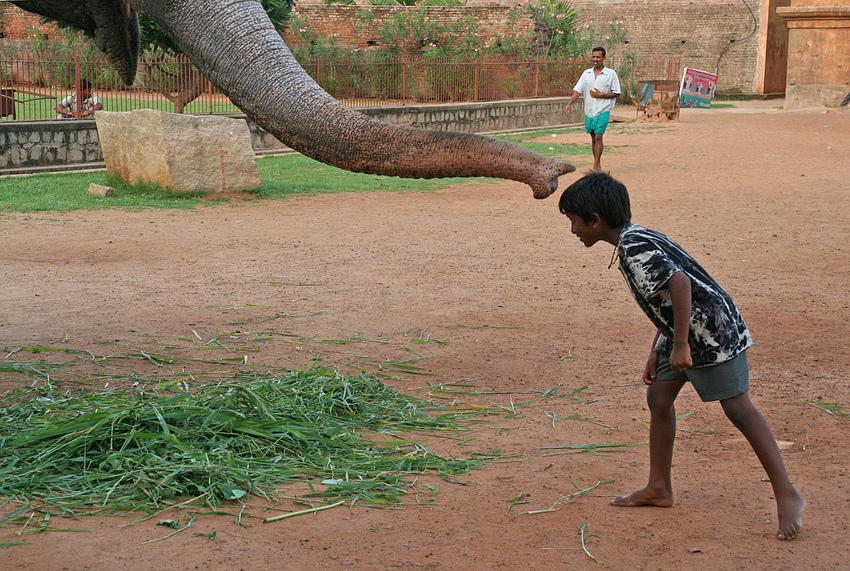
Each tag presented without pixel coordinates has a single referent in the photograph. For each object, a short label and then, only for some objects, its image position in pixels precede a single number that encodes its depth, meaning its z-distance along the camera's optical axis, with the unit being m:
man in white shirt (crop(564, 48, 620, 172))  13.69
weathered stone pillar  25.20
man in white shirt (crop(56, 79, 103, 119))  16.08
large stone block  11.97
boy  3.20
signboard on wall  31.73
